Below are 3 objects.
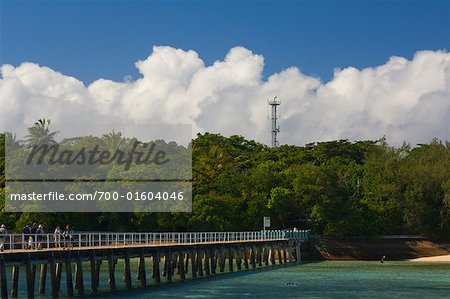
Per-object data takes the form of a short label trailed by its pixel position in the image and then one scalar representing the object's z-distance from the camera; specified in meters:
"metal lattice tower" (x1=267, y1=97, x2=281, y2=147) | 174.12
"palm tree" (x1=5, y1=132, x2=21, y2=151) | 130.75
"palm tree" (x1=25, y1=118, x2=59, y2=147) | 136.12
